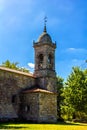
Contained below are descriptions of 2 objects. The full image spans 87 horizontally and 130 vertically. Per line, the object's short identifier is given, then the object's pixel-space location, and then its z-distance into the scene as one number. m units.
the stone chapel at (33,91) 17.21
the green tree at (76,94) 22.19
